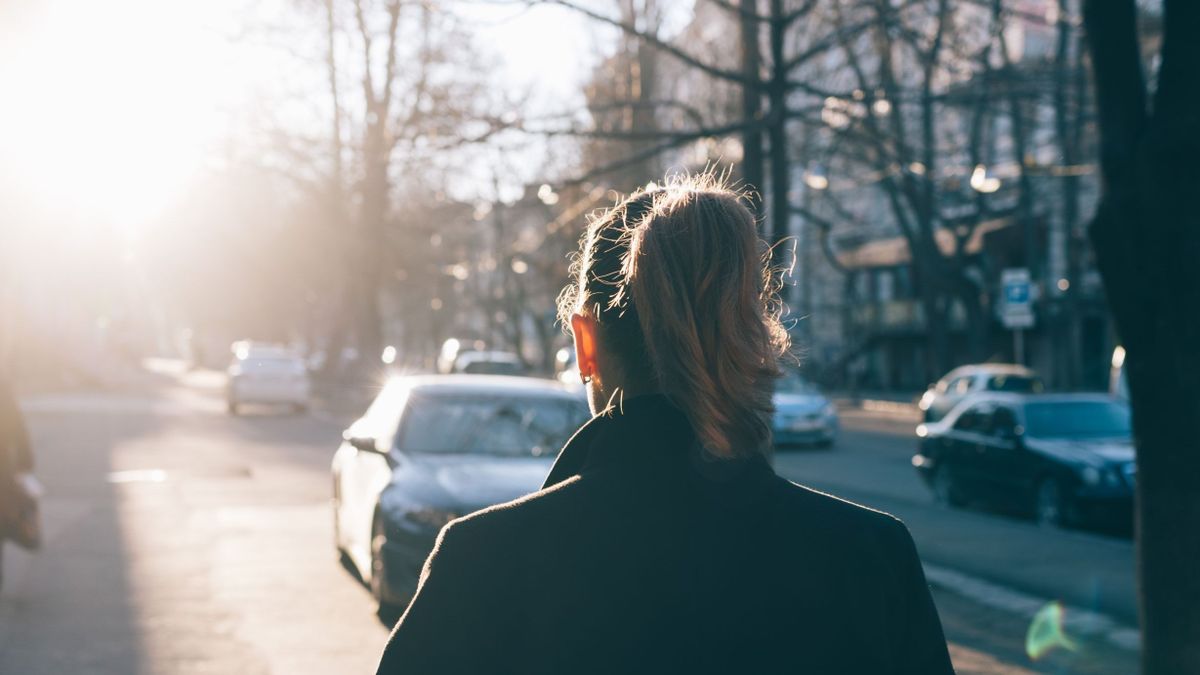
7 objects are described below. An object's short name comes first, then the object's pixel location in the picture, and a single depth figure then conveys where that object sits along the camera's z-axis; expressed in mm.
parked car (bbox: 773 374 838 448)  24766
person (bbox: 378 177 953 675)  1804
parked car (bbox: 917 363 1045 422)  27969
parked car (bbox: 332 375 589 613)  8523
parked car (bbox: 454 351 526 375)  33500
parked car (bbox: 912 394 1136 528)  13781
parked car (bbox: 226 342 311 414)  33219
